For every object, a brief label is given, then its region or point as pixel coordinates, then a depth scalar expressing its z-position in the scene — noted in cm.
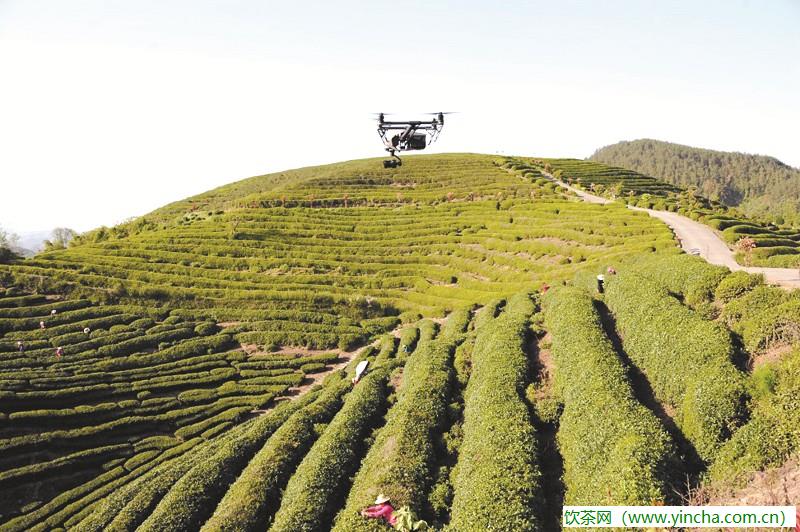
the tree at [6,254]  6245
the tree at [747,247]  3381
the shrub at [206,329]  5229
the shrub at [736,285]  2211
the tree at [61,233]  11884
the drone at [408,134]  3145
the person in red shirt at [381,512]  1035
